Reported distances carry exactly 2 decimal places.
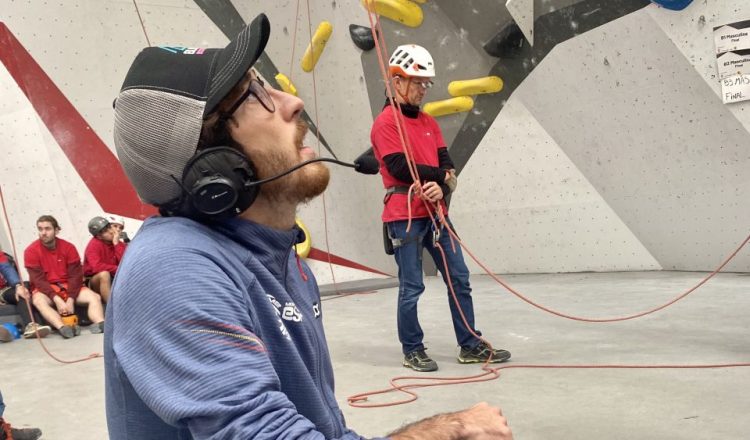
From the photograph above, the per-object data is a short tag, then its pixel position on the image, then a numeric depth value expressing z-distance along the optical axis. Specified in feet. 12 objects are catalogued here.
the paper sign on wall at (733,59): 16.49
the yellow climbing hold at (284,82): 24.45
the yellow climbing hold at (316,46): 23.17
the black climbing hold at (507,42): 19.97
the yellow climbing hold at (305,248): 25.58
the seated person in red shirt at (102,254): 21.91
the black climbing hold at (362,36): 22.49
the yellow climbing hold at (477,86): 20.95
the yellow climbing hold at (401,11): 20.58
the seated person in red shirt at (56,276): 20.83
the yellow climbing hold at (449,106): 21.54
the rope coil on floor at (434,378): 10.37
